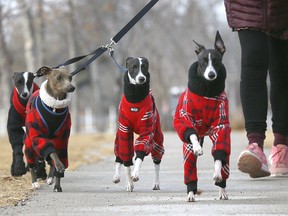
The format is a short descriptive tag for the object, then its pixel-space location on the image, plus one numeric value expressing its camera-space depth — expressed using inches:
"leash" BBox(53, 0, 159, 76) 712.5
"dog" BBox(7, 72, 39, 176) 767.0
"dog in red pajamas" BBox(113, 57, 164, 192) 659.2
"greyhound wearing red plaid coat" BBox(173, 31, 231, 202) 563.0
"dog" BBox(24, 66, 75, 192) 666.9
